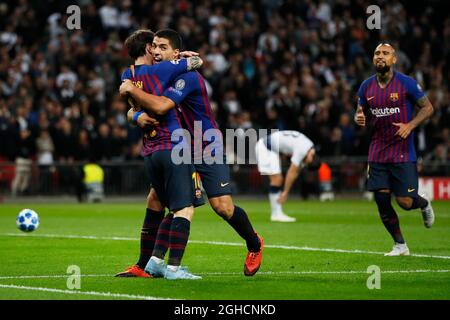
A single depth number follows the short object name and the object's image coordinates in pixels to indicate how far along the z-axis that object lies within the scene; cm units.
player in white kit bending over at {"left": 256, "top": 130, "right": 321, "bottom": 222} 2153
